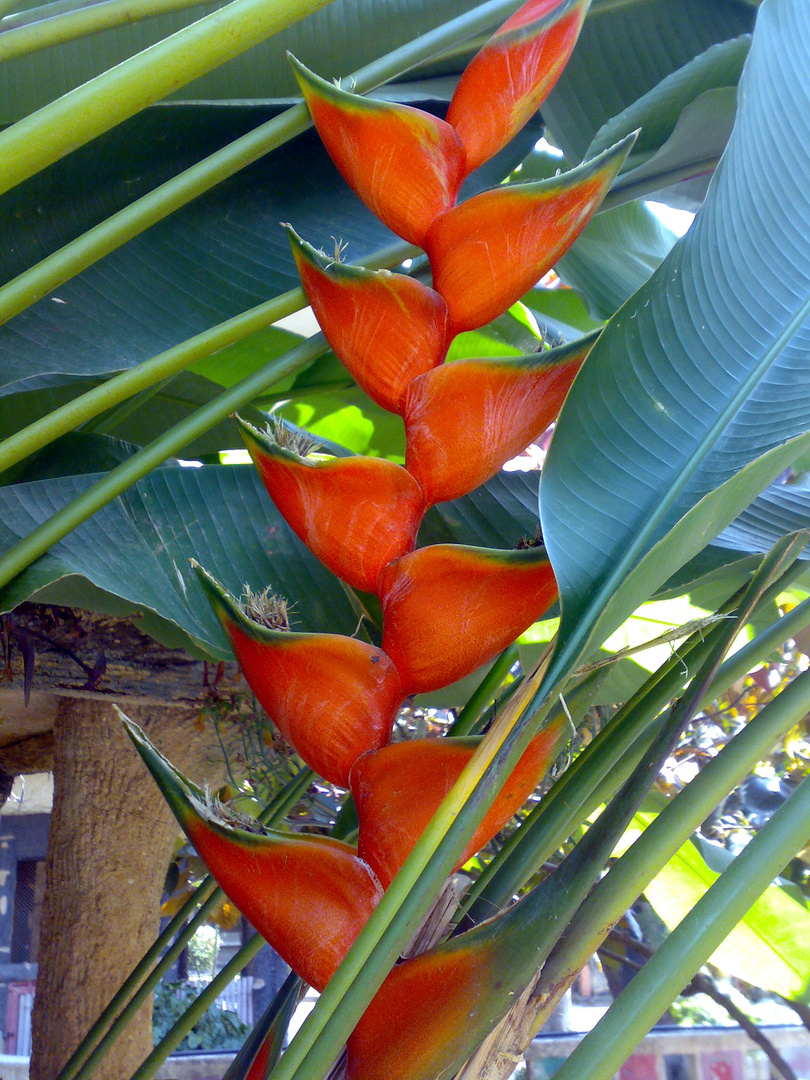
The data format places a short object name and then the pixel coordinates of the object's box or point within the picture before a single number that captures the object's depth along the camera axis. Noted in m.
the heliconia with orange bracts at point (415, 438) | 0.34
